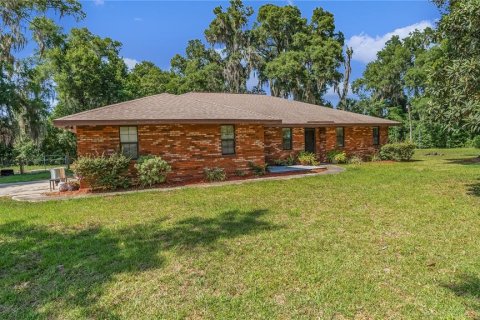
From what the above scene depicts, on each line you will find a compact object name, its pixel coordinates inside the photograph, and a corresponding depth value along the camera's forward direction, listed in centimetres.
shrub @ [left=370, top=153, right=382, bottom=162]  1844
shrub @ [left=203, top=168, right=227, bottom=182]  1173
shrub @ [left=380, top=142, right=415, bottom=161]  1789
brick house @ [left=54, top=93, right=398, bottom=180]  1060
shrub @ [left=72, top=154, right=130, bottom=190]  981
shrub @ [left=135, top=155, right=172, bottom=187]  1048
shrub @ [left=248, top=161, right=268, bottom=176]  1298
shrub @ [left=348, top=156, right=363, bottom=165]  1738
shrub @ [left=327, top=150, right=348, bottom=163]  1752
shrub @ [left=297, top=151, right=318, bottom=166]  1653
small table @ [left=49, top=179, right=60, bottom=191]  1090
